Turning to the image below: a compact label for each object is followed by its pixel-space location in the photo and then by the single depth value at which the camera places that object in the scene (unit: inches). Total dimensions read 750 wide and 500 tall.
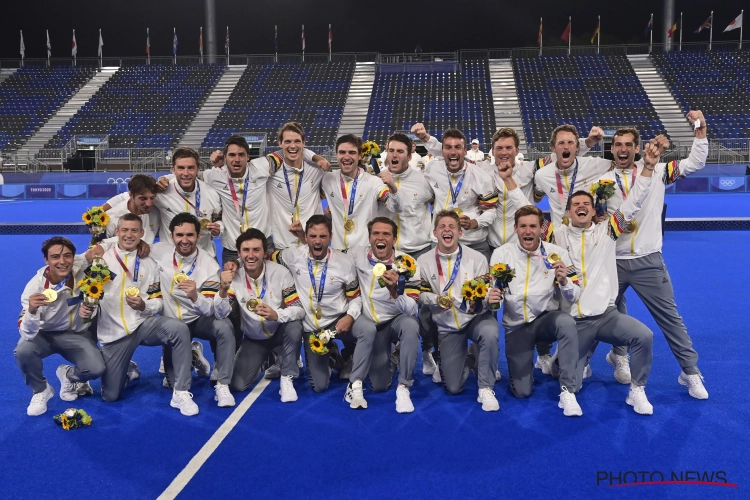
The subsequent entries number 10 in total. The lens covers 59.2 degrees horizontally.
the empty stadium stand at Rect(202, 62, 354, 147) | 1346.0
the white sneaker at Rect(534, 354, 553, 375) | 235.3
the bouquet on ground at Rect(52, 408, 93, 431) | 188.1
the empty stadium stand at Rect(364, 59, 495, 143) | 1309.1
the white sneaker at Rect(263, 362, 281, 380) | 234.8
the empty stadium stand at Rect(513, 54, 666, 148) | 1279.5
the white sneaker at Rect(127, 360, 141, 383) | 232.4
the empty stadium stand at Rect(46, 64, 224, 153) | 1341.0
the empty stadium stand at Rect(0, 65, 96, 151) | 1393.9
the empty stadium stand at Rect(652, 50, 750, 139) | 1240.8
